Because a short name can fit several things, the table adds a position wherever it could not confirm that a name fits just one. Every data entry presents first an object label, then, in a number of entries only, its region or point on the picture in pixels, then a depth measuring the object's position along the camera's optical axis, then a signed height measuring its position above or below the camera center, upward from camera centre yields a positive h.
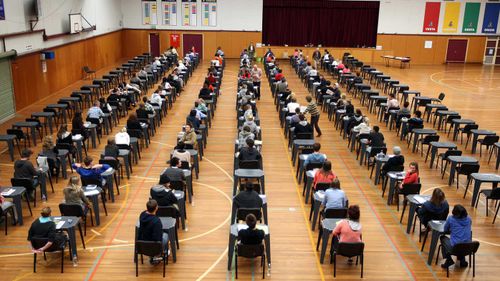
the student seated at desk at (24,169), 11.73 -3.68
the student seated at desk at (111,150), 13.16 -3.57
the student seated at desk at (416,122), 17.12 -3.41
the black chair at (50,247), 8.89 -4.22
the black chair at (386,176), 12.80 -4.11
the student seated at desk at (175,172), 11.38 -3.57
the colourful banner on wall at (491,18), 38.72 +0.58
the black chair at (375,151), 14.52 -3.76
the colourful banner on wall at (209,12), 38.56 +0.50
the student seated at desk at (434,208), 9.87 -3.73
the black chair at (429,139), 15.72 -3.66
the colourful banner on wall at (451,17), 38.66 +0.57
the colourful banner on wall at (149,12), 38.69 +0.37
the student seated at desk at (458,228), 8.95 -3.73
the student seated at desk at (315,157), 12.67 -3.50
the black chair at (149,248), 8.69 -4.08
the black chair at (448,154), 14.13 -3.73
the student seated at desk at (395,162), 12.57 -3.57
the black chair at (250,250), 8.73 -4.10
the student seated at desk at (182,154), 12.84 -3.56
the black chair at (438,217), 10.06 -3.93
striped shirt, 18.09 -3.25
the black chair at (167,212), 9.88 -3.90
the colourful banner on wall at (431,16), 38.72 +0.61
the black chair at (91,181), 11.40 -3.83
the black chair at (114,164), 12.55 -3.77
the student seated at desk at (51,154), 13.12 -3.75
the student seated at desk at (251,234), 8.65 -3.79
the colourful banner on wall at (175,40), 39.09 -1.78
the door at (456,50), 39.62 -2.07
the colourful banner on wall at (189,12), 38.31 +0.46
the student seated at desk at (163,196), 10.08 -3.64
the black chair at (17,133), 15.58 -3.79
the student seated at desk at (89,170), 11.38 -3.58
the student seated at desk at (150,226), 8.75 -3.70
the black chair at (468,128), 17.30 -3.64
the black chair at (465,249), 8.96 -4.08
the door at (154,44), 39.37 -2.17
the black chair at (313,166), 12.70 -3.73
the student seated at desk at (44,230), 8.91 -3.89
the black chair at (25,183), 11.36 -3.91
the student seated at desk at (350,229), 8.79 -3.73
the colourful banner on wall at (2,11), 18.90 +0.09
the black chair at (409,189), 11.41 -3.85
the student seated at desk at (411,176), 11.52 -3.57
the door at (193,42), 39.16 -1.91
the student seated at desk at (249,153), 12.98 -3.51
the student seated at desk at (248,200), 10.03 -3.67
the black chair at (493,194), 11.62 -4.00
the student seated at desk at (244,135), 14.24 -3.38
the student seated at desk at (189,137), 14.56 -3.52
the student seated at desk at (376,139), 14.70 -3.46
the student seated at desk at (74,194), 10.18 -3.71
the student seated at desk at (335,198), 10.13 -3.62
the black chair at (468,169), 13.08 -3.83
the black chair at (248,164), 12.55 -3.68
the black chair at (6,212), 10.35 -4.32
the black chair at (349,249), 8.84 -4.08
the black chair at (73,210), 9.95 -3.94
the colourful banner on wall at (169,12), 38.41 +0.42
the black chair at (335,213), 9.91 -3.86
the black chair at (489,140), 16.08 -3.74
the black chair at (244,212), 9.84 -3.84
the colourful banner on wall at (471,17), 38.66 +0.60
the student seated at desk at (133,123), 15.86 -3.42
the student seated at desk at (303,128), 15.77 -3.42
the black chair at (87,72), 28.79 -3.43
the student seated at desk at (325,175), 11.28 -3.54
